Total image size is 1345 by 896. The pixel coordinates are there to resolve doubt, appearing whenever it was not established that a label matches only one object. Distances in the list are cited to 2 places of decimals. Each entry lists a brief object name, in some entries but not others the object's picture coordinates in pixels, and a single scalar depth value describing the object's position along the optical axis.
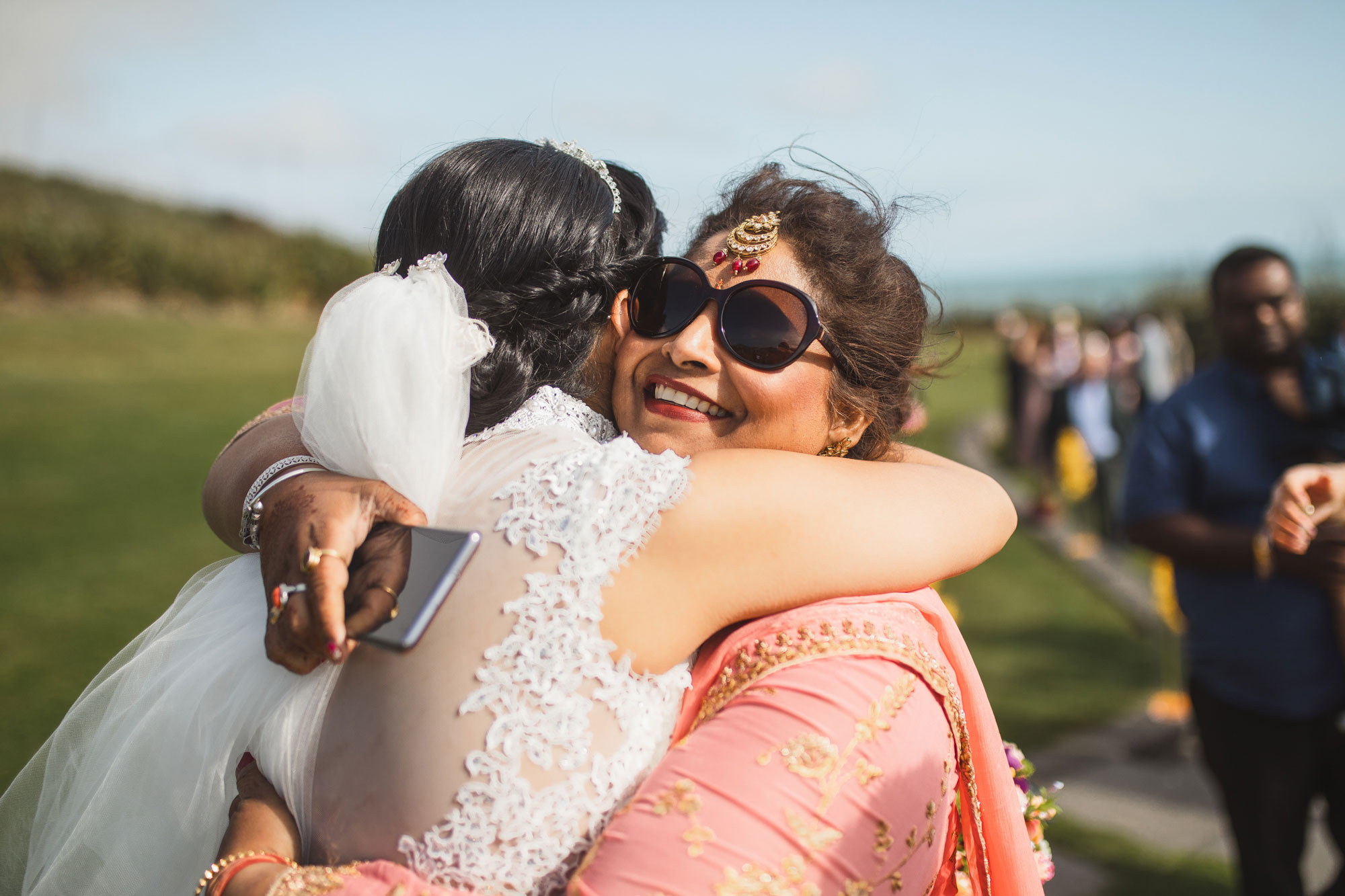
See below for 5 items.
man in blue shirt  3.23
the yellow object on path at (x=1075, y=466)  10.57
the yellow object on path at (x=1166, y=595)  5.94
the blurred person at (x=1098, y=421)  11.23
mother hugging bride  1.29
